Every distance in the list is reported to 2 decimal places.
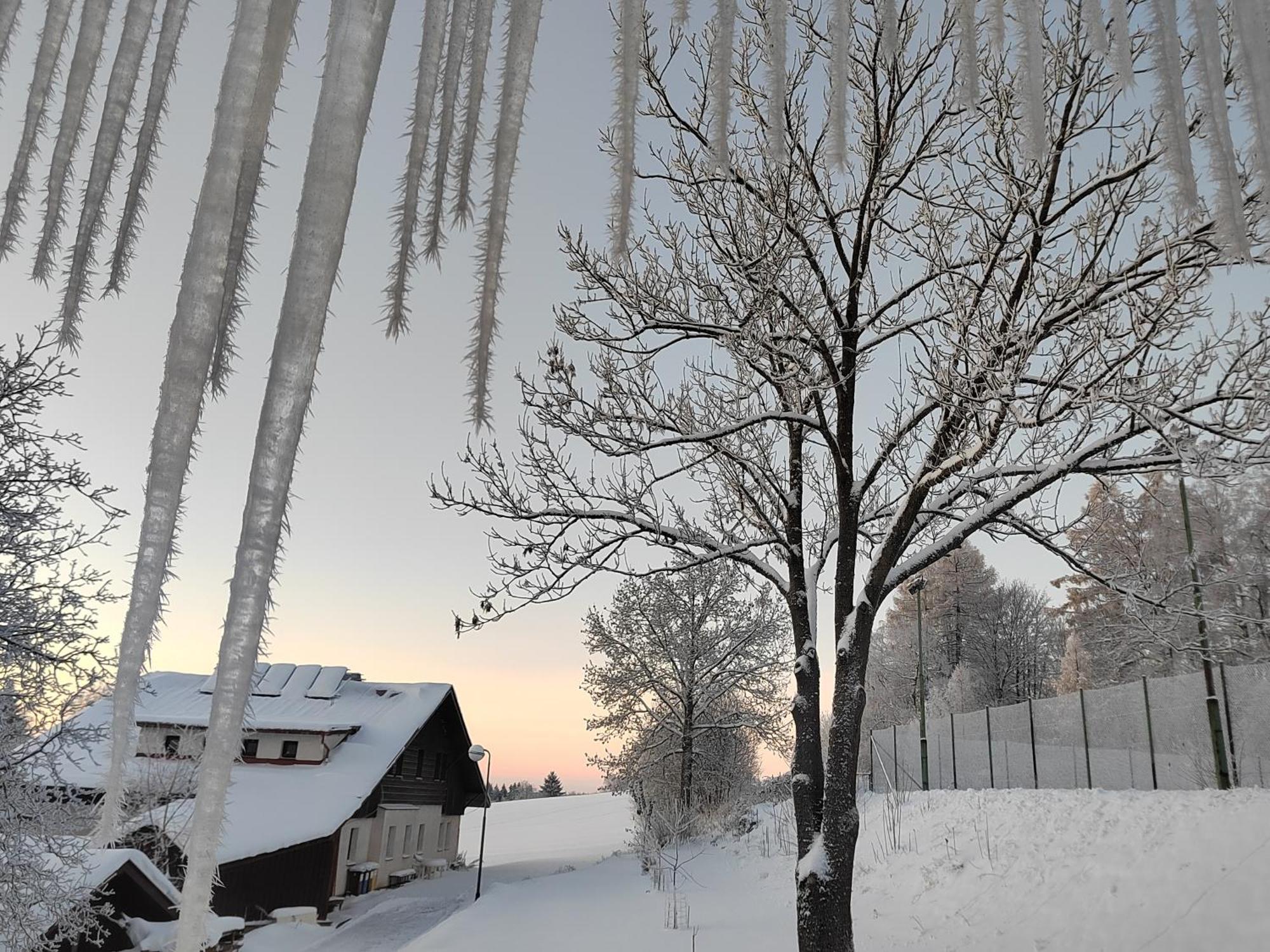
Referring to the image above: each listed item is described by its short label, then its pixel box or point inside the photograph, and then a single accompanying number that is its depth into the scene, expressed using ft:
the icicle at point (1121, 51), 2.92
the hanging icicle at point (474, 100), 3.96
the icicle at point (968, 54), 3.33
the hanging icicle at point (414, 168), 3.93
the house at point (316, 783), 65.26
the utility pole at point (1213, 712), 40.27
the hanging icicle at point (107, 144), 5.37
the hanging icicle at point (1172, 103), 2.80
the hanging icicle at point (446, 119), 4.08
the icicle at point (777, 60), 3.04
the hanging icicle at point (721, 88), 3.05
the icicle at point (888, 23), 3.86
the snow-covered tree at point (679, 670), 91.30
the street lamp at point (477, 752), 73.14
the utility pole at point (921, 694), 48.52
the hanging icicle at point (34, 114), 5.93
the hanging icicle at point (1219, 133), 2.70
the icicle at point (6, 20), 5.42
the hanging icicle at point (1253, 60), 2.81
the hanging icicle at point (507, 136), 3.55
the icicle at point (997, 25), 3.39
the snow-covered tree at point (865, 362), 23.56
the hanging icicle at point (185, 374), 3.31
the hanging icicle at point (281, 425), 2.83
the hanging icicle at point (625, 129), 3.15
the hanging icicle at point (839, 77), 3.20
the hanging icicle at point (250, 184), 3.78
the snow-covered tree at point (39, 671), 29.45
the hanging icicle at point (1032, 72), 2.97
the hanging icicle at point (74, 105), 5.55
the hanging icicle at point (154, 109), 5.50
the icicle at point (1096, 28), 3.00
